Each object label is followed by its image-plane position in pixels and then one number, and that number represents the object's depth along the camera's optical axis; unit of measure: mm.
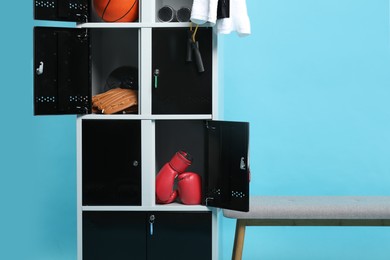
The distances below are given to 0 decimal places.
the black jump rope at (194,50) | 3895
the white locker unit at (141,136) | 3912
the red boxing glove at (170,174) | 4035
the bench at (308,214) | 3912
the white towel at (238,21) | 3809
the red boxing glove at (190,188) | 4027
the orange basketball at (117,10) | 3975
